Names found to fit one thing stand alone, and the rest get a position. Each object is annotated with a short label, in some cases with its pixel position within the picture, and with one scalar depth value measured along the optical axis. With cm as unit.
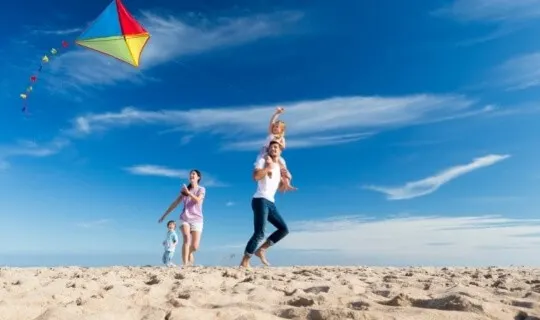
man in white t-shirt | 745
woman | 911
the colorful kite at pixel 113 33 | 1097
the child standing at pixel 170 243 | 1052
